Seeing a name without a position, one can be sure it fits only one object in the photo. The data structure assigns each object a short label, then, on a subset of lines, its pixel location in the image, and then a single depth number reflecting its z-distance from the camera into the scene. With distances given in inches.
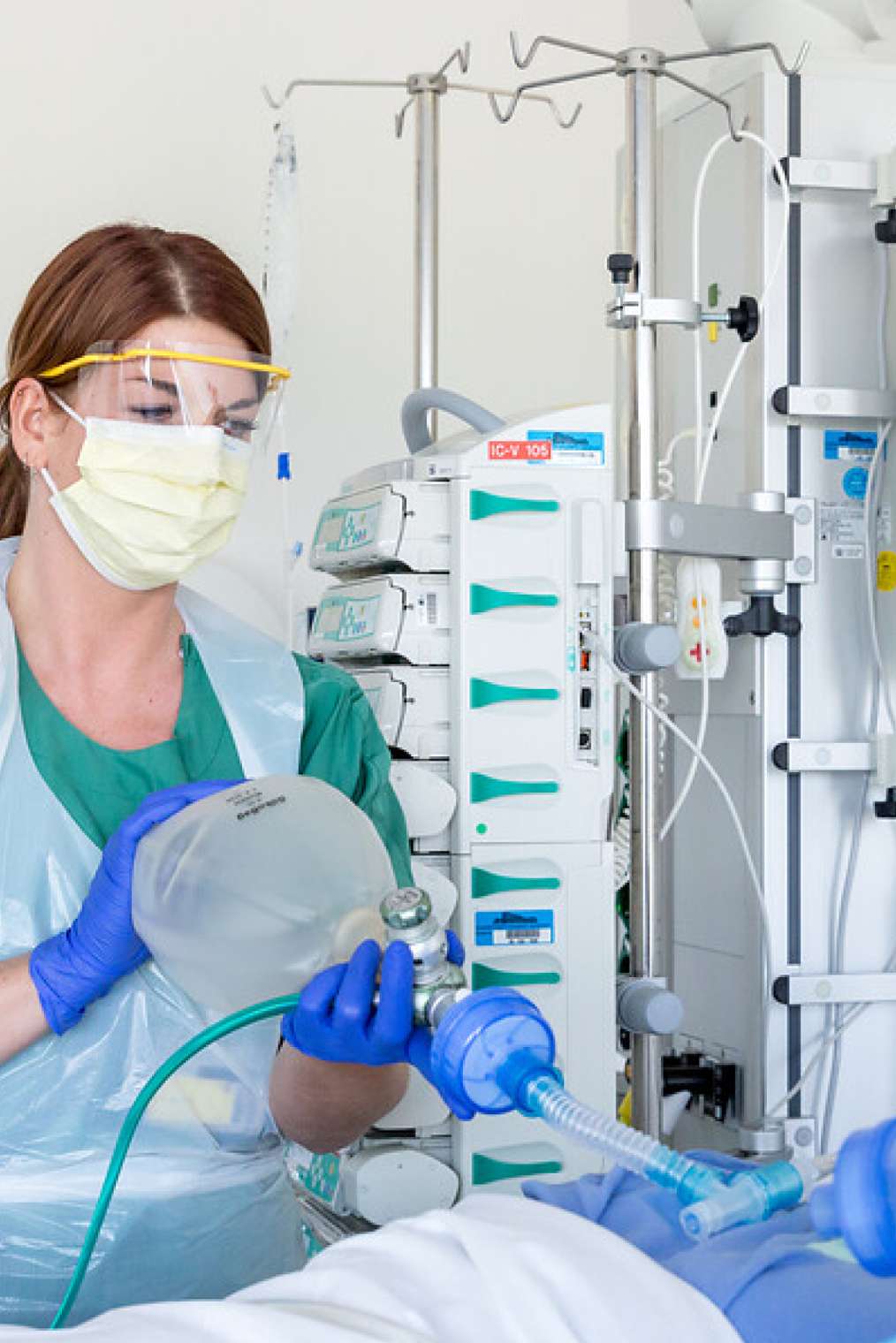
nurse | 59.1
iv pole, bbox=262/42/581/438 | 105.7
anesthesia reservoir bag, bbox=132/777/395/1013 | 53.7
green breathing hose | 50.9
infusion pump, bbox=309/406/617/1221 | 89.4
